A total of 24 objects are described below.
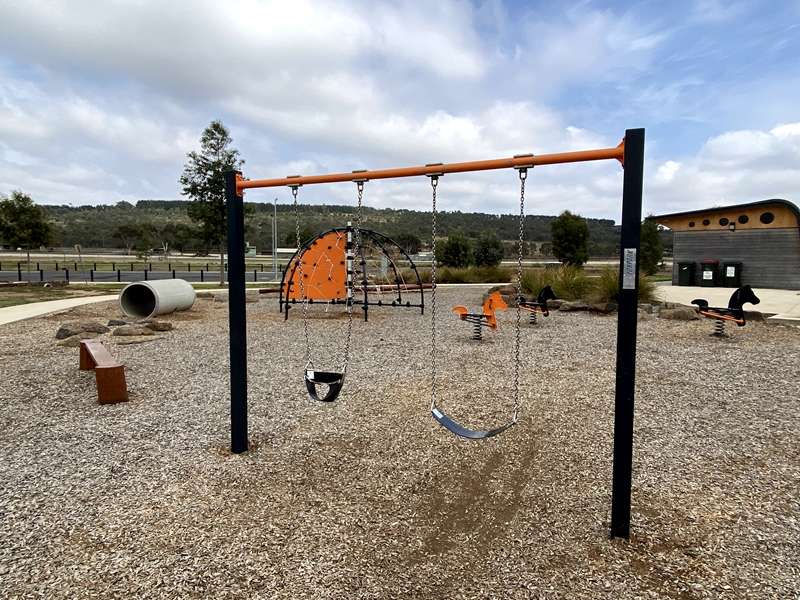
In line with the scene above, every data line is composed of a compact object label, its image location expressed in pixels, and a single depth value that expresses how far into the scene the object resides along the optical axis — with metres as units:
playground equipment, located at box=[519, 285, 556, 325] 11.02
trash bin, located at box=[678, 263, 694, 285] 21.78
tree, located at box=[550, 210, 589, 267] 31.08
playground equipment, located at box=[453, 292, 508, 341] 9.24
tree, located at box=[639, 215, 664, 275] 30.72
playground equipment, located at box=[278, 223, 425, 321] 12.72
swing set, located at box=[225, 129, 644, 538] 2.90
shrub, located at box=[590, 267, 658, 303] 13.25
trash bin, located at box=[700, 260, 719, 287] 21.02
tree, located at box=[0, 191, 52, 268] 21.72
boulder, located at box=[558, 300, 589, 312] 13.32
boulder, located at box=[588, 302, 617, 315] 12.81
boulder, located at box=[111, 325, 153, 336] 9.45
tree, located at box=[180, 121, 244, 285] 19.22
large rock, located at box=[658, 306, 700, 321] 11.70
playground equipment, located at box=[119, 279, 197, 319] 11.33
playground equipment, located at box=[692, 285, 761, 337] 9.38
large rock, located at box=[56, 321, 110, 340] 8.98
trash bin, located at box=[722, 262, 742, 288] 20.45
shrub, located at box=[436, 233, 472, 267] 30.02
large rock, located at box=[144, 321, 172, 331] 9.92
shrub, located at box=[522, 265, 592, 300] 14.55
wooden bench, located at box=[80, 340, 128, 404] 5.38
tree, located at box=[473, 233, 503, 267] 31.77
